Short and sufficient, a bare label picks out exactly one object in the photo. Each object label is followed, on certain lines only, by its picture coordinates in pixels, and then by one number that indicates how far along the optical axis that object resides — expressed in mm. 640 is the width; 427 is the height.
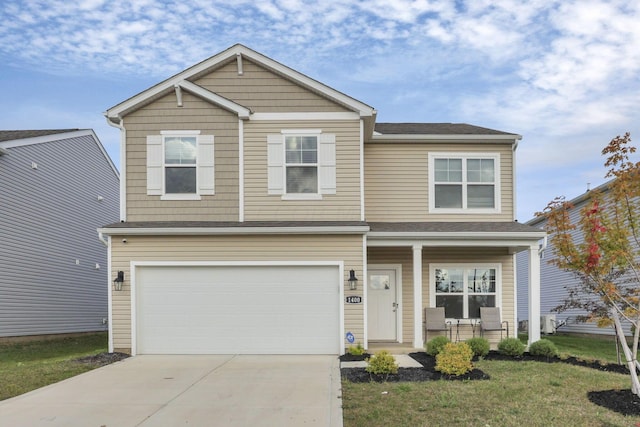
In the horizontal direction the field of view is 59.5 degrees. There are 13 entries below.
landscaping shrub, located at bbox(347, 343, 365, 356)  11578
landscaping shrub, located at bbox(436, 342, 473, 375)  9055
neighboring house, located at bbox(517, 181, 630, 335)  19758
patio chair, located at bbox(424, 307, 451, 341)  13769
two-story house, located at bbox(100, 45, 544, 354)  12414
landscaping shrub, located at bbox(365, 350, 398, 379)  9180
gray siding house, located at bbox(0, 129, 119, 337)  16656
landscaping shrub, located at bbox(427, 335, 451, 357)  11232
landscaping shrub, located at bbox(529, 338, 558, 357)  11344
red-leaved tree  7609
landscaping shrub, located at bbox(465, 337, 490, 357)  11227
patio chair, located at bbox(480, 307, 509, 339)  13906
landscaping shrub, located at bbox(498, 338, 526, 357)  11516
